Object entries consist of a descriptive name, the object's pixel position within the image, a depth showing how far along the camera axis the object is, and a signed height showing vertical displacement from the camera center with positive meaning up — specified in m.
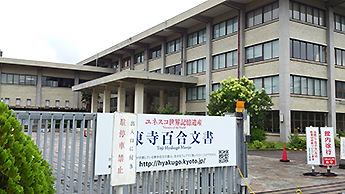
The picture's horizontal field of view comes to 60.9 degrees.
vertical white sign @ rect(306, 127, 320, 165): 12.31 -1.30
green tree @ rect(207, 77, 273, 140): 24.41 +1.37
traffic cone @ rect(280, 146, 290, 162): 16.11 -2.34
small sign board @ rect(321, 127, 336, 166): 12.51 -1.34
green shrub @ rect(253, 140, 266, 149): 22.95 -2.27
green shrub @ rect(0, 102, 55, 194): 3.85 -0.65
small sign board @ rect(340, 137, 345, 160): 13.82 -1.49
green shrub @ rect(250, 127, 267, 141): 24.25 -1.57
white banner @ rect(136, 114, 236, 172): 6.81 -0.66
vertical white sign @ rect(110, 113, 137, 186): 4.34 -0.56
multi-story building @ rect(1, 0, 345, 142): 27.98 +6.29
